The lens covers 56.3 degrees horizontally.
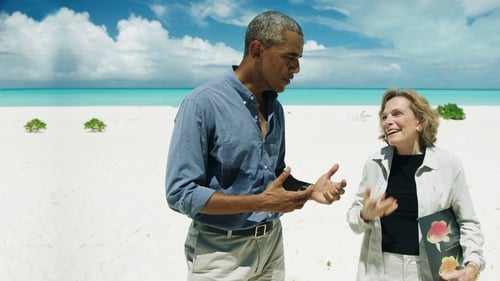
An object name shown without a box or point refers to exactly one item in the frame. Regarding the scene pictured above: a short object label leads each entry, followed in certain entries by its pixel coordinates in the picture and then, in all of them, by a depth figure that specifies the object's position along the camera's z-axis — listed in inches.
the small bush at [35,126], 706.9
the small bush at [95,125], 724.0
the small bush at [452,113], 833.5
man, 83.9
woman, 104.5
